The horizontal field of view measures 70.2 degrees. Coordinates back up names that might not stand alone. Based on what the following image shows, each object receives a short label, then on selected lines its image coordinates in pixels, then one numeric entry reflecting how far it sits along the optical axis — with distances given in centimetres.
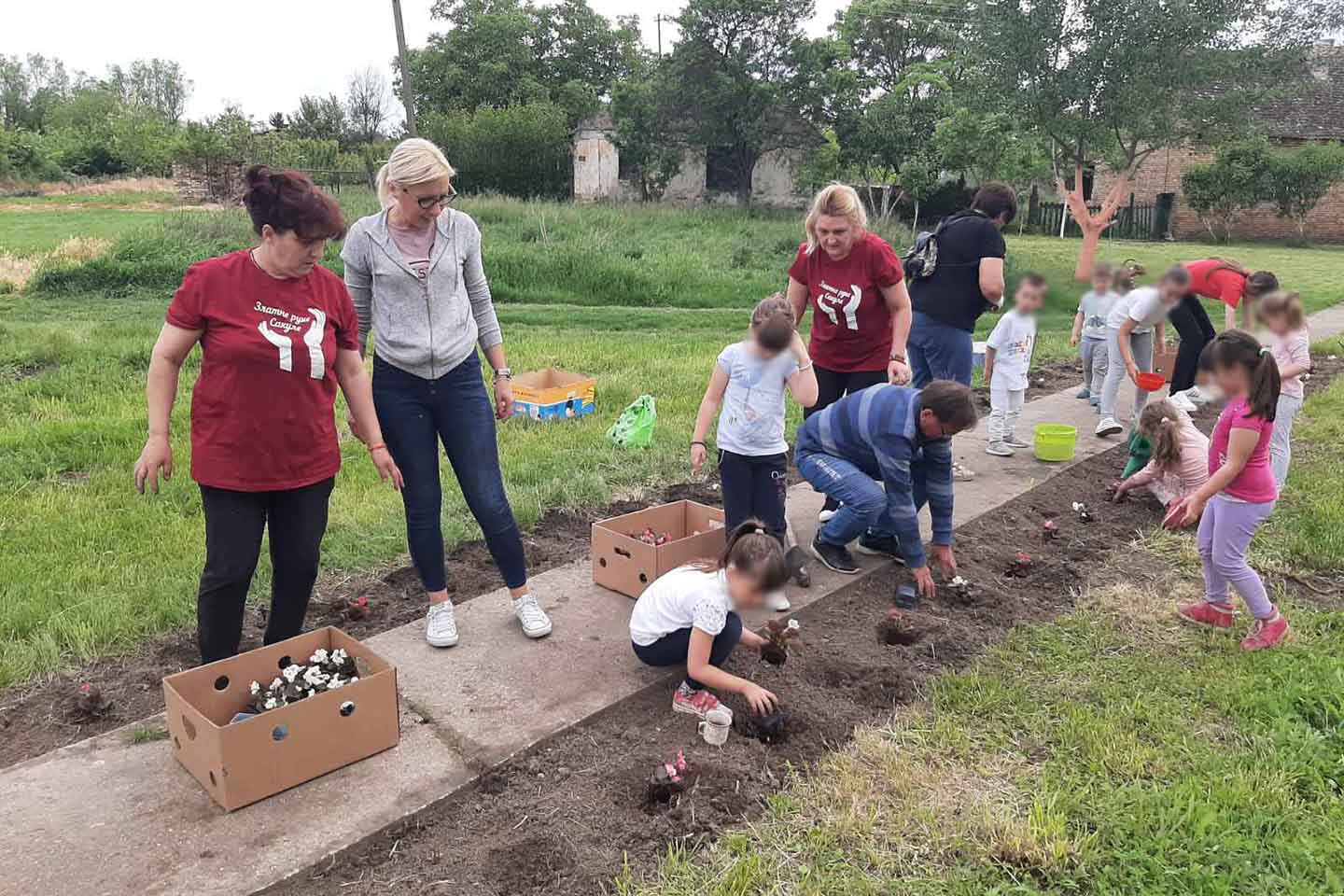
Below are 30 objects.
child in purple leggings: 368
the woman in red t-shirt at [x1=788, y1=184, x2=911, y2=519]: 447
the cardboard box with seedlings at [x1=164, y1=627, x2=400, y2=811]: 273
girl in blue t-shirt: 414
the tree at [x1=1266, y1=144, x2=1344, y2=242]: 2516
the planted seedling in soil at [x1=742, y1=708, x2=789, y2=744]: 327
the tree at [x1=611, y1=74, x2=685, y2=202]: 2712
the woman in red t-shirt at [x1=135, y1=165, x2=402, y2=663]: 291
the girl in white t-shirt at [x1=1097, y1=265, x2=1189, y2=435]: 472
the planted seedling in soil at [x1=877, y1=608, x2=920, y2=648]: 402
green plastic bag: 666
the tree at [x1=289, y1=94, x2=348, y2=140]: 5034
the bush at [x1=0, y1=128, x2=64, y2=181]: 4316
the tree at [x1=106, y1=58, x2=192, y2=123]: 8506
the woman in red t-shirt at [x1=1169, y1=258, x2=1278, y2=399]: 502
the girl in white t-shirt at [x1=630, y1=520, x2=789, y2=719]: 311
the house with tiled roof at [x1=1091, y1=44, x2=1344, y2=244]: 868
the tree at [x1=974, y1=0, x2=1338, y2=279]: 1134
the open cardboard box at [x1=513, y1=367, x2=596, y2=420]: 737
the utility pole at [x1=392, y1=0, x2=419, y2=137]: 1673
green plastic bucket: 664
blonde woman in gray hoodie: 343
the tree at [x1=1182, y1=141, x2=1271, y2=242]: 1131
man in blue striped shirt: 407
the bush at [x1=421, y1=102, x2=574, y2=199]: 2848
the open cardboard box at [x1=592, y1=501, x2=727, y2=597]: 420
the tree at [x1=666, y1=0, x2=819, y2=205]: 2545
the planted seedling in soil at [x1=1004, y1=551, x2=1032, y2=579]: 481
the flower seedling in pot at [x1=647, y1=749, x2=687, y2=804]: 294
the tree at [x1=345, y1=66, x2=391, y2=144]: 5622
